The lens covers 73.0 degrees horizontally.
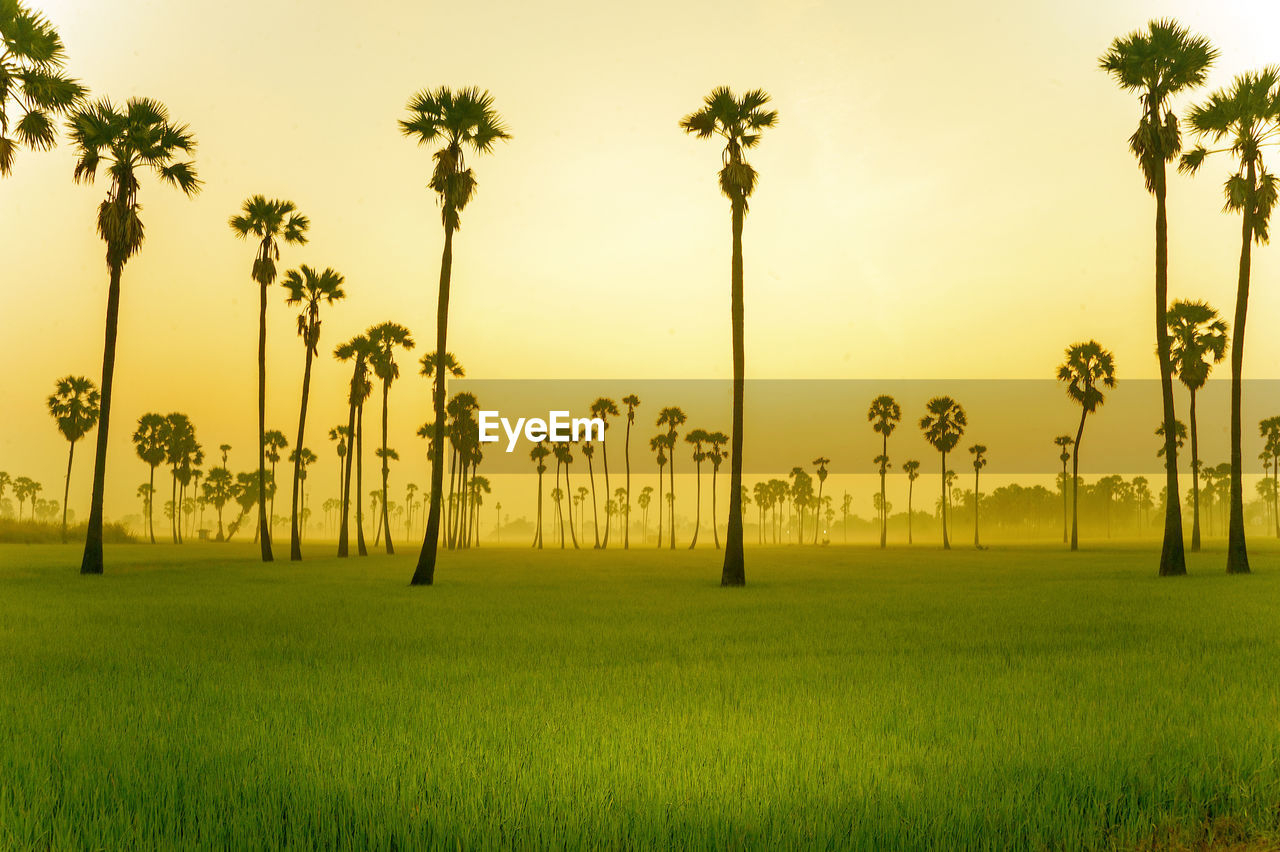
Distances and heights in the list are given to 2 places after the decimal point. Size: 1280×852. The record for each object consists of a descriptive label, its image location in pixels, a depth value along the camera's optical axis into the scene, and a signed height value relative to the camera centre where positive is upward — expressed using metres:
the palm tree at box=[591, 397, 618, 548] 111.50 +10.12
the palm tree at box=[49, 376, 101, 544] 91.94 +6.98
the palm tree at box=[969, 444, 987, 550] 122.69 +5.34
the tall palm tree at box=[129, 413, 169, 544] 113.44 +4.99
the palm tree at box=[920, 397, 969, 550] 102.19 +7.95
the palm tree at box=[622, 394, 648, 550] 113.44 +10.90
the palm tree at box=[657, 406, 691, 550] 122.31 +9.74
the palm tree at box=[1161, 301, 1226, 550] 57.41 +10.33
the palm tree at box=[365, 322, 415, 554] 68.00 +10.69
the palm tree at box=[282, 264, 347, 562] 57.06 +12.37
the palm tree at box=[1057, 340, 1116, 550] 75.00 +10.59
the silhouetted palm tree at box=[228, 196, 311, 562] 51.44 +15.11
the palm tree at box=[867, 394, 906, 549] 108.44 +9.64
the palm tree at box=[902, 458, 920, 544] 142.50 +3.72
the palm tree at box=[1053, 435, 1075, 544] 118.88 +7.03
